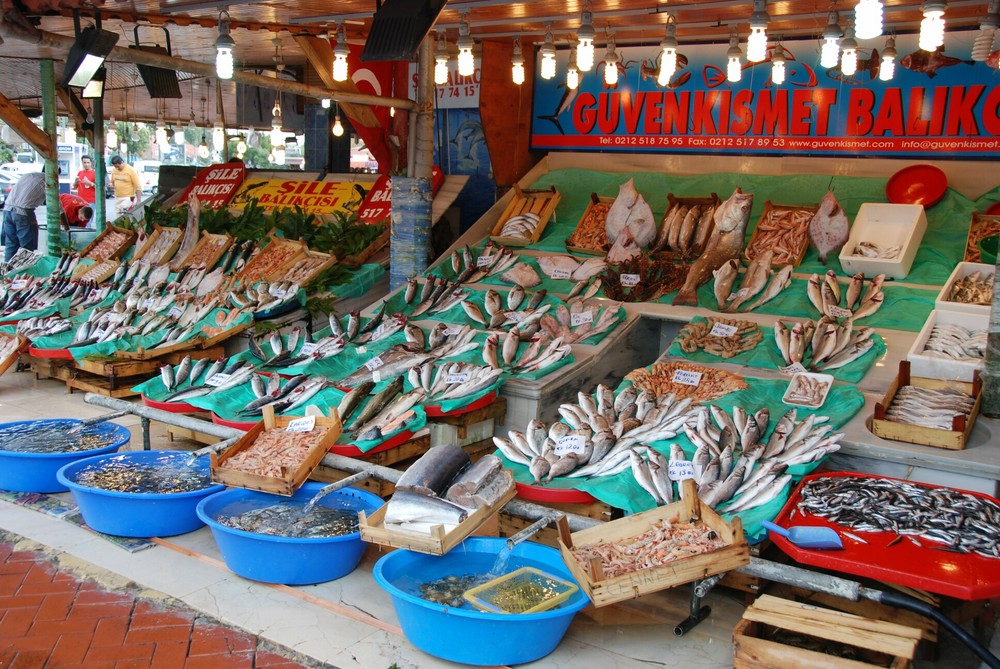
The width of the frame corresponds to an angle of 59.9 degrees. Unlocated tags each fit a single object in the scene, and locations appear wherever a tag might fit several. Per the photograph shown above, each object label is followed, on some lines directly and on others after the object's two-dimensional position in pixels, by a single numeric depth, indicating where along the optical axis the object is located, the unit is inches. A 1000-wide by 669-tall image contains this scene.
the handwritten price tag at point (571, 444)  196.2
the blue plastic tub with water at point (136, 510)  191.2
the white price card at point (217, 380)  265.2
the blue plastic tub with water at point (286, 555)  170.6
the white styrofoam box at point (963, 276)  244.8
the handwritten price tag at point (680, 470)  179.2
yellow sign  439.2
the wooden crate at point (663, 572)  140.1
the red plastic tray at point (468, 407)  236.5
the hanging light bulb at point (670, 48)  264.5
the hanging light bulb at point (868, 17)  171.5
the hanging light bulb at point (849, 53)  269.3
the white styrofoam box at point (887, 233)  279.9
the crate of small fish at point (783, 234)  300.0
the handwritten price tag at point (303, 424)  208.7
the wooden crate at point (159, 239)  407.5
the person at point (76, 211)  802.2
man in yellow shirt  701.7
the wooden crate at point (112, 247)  425.1
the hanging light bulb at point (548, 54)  312.3
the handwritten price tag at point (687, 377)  234.7
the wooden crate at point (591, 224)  332.8
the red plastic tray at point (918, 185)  309.6
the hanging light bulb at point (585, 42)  264.1
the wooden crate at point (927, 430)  189.0
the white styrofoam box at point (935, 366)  220.1
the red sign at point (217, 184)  481.7
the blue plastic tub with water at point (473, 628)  141.1
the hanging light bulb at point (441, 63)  315.3
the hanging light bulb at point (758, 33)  225.9
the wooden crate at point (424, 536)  153.3
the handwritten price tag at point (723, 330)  261.0
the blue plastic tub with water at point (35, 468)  215.9
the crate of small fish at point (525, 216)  352.5
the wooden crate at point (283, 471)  186.2
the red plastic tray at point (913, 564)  135.2
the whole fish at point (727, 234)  301.3
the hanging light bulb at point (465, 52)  301.6
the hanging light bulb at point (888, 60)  293.6
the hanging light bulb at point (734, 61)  272.5
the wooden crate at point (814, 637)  127.6
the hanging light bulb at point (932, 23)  180.1
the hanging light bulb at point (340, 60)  300.7
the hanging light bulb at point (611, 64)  303.0
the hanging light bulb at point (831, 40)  228.7
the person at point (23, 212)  544.7
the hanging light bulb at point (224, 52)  263.9
